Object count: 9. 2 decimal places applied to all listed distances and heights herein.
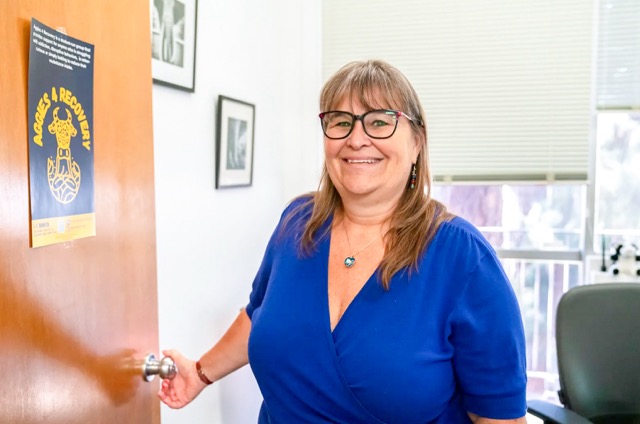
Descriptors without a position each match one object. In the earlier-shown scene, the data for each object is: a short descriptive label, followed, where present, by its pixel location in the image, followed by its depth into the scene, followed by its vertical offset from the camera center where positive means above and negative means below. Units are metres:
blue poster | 0.79 +0.08
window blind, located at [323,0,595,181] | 2.59 +0.56
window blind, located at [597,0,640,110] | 2.49 +0.62
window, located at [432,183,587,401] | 2.76 -0.25
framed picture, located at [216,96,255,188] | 1.87 +0.17
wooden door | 0.75 -0.12
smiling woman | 1.14 -0.23
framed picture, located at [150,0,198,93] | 1.45 +0.40
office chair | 1.82 -0.53
